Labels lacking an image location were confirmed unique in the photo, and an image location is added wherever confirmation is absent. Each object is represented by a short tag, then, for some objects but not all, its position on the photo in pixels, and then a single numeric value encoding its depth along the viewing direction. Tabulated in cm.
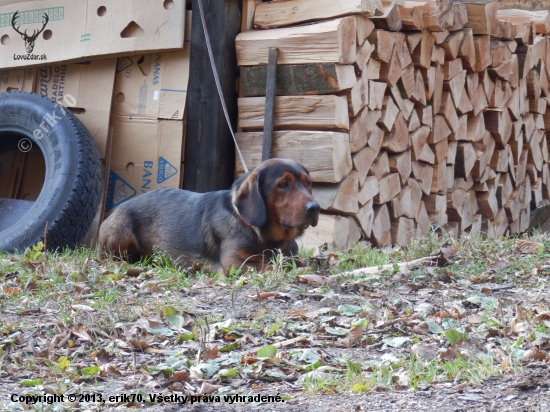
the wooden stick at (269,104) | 671
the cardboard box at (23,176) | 793
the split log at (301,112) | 654
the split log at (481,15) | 802
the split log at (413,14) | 723
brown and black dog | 538
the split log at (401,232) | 777
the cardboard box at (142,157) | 705
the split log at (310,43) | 641
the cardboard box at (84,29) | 693
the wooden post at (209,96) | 698
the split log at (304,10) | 652
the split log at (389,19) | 696
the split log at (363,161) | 692
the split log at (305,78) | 649
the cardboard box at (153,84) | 700
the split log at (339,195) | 665
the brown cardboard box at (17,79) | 775
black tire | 661
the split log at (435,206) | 834
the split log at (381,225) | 745
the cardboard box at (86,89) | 731
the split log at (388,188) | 741
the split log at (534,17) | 936
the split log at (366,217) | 707
